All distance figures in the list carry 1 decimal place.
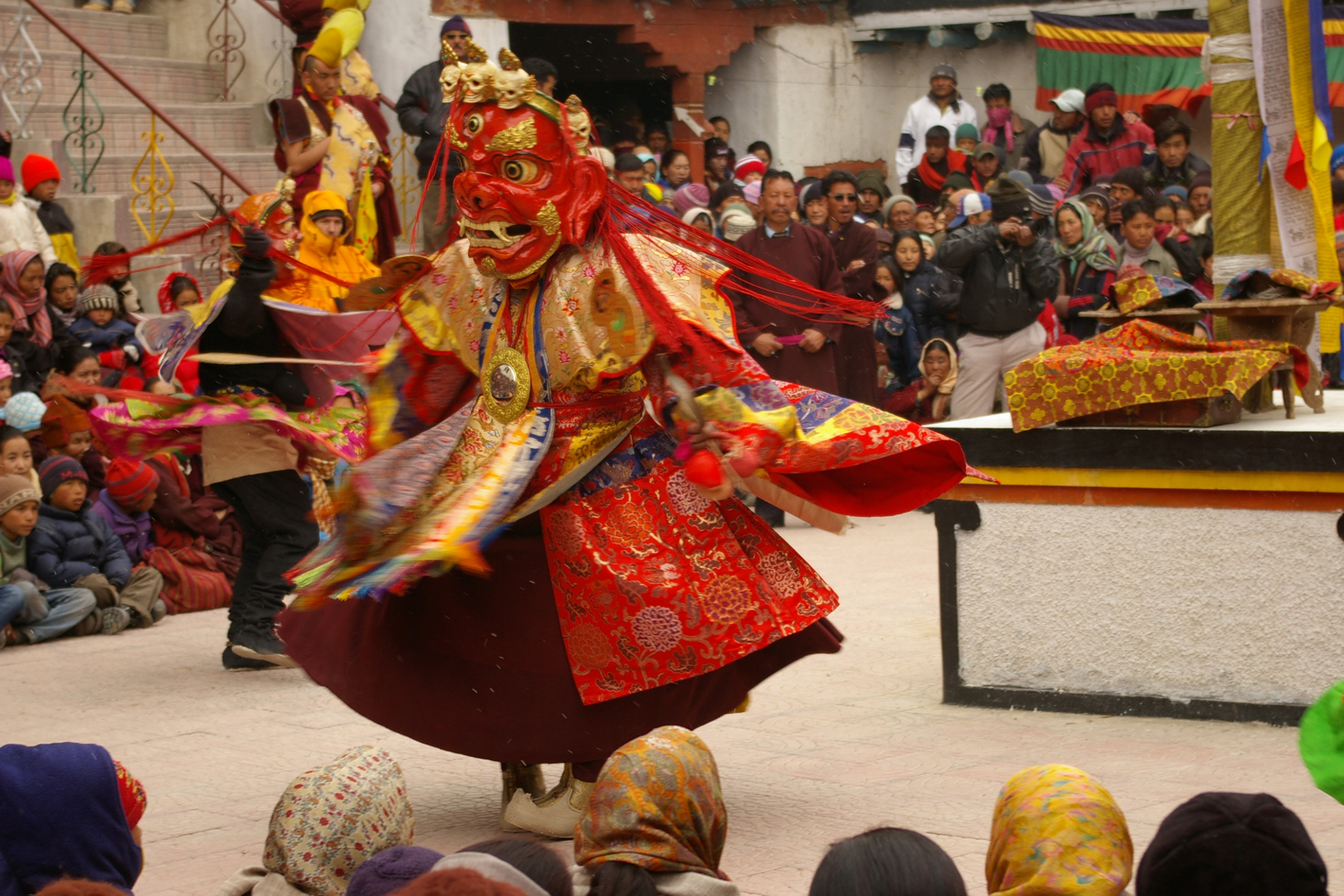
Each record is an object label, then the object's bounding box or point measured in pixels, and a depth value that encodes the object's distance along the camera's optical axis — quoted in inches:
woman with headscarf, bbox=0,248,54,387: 682.8
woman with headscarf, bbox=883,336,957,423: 823.1
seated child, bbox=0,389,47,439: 617.0
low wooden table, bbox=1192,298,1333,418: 423.8
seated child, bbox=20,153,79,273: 799.1
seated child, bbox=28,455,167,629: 578.2
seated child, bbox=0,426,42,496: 574.6
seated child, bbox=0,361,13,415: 622.2
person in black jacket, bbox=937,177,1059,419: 732.0
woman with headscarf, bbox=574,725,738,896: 208.8
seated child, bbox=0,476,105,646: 550.9
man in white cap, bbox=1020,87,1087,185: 1131.3
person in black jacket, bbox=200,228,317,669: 491.2
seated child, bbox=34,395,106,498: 631.2
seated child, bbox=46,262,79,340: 718.5
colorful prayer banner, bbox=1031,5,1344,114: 1243.8
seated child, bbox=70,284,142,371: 716.0
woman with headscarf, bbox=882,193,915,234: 978.7
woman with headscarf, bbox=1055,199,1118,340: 816.3
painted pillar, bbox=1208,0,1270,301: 456.1
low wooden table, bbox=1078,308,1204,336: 432.5
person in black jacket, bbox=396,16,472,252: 852.6
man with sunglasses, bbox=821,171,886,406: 770.2
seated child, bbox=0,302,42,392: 644.7
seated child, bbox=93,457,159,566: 608.7
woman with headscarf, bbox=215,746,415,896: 224.2
